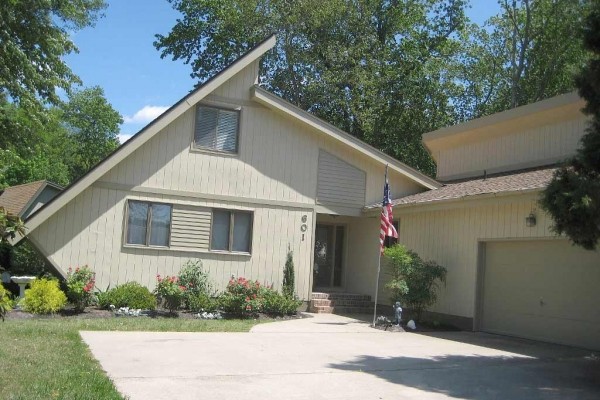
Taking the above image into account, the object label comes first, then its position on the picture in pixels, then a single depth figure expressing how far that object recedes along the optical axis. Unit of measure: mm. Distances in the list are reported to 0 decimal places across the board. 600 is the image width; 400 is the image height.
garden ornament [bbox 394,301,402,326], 14508
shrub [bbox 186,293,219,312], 15461
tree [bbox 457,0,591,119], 30688
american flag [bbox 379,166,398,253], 15219
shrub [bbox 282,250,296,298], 17203
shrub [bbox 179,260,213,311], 15602
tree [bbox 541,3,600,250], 8016
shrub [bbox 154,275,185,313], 15133
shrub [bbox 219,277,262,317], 15344
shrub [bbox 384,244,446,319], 14930
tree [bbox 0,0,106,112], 17062
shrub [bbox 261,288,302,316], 15797
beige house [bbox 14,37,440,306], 15633
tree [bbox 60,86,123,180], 53969
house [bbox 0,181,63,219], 21203
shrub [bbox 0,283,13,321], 6016
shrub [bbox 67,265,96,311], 14344
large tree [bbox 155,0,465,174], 30484
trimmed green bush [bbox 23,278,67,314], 13758
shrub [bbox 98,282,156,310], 14822
